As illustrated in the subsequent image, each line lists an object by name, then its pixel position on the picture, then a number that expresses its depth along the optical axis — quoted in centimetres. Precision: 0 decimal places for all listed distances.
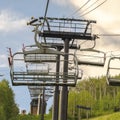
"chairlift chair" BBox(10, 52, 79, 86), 1838
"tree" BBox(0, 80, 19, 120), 9669
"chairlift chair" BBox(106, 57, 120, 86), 1911
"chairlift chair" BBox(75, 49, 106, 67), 2391
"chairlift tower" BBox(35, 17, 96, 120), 3388
